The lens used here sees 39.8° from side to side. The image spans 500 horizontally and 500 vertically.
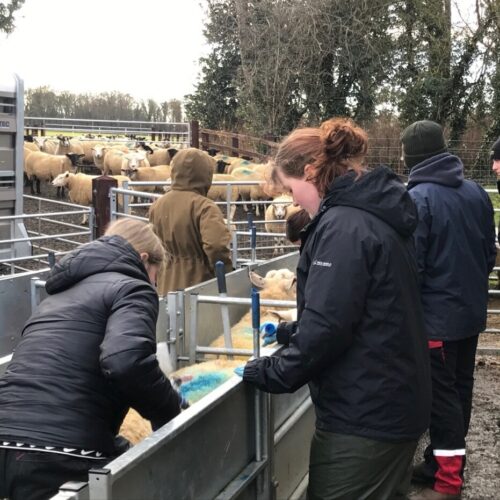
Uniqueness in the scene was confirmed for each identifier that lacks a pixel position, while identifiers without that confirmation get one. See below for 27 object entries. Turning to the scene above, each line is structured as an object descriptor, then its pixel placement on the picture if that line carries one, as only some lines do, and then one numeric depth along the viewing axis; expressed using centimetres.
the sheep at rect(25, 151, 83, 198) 2064
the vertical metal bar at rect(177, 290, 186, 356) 400
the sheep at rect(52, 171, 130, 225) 1725
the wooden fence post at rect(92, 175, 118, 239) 791
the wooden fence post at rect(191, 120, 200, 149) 2084
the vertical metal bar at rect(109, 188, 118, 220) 783
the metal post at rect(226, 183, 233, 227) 879
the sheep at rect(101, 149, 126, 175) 2192
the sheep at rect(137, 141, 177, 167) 2241
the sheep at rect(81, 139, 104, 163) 2501
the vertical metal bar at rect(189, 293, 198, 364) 395
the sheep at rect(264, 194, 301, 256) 1243
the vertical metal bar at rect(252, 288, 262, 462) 253
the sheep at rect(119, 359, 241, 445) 310
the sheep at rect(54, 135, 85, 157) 2505
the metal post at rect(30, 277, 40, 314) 400
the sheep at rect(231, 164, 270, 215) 1739
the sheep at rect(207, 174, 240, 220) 1689
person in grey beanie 354
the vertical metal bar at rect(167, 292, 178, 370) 397
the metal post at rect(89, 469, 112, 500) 157
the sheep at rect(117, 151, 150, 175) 1983
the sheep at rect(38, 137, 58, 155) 2533
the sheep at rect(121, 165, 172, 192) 1847
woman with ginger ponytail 201
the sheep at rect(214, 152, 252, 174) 1980
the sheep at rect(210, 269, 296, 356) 453
